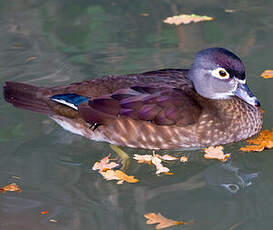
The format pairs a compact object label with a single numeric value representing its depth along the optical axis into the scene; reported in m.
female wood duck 10.41
